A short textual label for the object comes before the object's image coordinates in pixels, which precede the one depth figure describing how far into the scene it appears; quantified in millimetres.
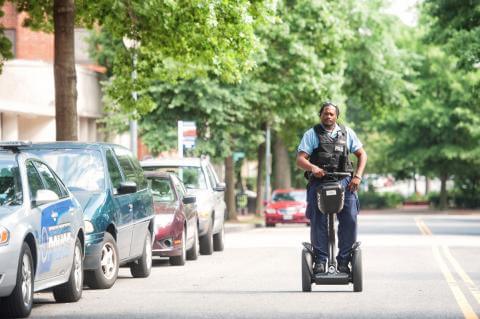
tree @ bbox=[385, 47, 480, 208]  71250
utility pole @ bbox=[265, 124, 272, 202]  57625
